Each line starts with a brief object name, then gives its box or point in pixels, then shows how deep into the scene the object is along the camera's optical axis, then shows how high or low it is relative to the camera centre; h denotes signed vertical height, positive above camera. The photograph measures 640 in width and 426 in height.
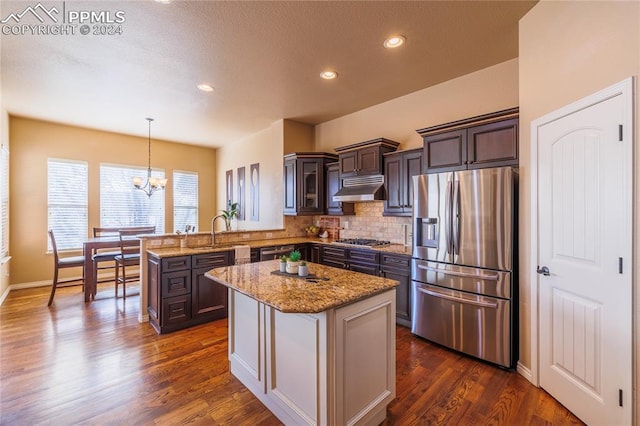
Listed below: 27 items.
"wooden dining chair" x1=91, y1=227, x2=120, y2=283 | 4.35 -0.68
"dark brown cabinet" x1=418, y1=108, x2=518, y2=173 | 2.50 +0.69
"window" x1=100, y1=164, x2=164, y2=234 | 5.76 +0.27
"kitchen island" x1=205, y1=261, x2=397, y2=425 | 1.52 -0.84
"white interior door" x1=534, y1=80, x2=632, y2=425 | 1.61 -0.31
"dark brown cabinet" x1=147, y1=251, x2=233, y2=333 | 3.19 -0.98
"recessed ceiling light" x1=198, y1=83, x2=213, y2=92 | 3.64 +1.70
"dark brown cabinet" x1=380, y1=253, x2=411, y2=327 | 3.31 -0.80
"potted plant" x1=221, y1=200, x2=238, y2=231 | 6.52 -0.01
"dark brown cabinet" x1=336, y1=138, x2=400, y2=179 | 3.90 +0.84
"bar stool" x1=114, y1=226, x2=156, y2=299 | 4.23 -0.61
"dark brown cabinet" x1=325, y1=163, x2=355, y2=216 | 4.54 +0.35
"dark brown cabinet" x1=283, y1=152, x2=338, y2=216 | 4.77 +0.53
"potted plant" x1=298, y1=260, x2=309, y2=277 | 2.08 -0.44
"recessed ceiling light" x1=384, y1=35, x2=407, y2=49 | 2.63 +1.68
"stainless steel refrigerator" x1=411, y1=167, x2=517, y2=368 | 2.41 -0.49
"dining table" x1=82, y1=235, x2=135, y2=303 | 4.27 -0.83
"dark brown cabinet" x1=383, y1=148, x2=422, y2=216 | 3.54 +0.46
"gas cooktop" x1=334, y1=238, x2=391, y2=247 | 3.94 -0.46
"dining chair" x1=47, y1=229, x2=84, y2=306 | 4.09 -0.77
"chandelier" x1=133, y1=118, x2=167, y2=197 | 4.94 +0.57
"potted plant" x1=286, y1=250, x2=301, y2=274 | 2.18 -0.41
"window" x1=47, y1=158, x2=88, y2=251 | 5.17 +0.23
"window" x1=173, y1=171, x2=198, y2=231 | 6.80 +0.34
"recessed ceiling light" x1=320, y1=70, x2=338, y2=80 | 3.31 +1.70
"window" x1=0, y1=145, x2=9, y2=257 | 4.14 +0.20
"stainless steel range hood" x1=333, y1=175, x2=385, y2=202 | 3.86 +0.34
